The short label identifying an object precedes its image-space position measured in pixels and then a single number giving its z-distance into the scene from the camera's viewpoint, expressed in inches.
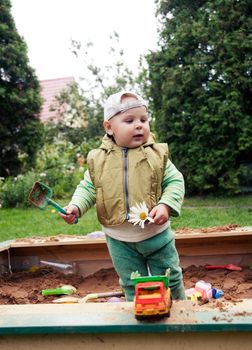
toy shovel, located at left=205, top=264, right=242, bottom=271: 110.9
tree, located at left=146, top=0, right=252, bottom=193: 247.1
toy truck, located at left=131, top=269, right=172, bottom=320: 45.5
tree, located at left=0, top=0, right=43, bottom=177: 345.4
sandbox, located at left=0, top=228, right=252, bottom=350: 44.6
